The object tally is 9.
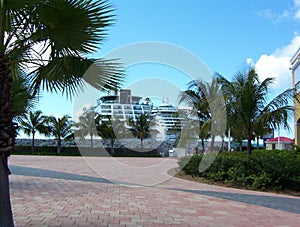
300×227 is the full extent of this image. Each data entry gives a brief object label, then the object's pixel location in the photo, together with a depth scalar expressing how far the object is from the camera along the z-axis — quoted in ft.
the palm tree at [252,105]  38.29
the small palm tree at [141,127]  102.57
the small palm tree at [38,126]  112.37
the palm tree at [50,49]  12.32
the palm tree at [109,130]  104.00
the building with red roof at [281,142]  90.19
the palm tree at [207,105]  44.32
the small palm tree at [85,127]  101.38
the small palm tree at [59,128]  113.80
